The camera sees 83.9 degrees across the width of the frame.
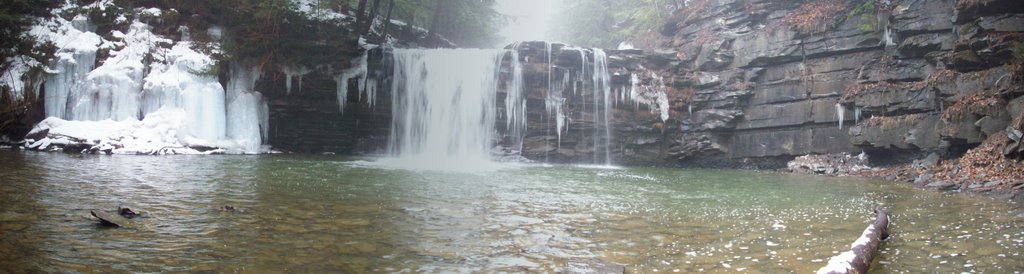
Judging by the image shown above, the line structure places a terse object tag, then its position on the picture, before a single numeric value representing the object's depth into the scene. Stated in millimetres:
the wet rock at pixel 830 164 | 16906
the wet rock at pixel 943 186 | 11122
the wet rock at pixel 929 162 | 14420
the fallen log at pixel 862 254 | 3976
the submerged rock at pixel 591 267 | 4363
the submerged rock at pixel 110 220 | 5121
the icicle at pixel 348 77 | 19906
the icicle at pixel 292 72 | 19406
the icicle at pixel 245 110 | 18688
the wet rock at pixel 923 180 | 12375
